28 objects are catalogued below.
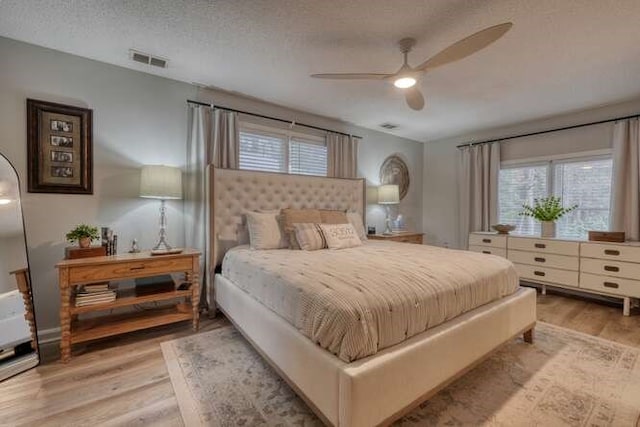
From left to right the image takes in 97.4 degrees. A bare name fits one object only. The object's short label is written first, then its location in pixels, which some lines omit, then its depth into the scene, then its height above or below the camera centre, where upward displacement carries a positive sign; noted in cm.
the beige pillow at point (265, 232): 291 -25
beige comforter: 133 -48
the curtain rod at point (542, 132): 349 +114
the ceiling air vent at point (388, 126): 452 +136
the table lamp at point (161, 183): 255 +22
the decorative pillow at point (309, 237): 285 -29
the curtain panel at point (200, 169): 304 +42
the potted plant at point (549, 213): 385 -4
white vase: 385 -25
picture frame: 237 +51
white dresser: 308 -64
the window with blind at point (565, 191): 373 +29
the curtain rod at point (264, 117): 312 +116
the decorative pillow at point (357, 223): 366 -19
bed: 127 -71
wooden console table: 207 -76
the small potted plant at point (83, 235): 230 -24
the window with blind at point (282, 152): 356 +76
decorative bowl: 415 -27
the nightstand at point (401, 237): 428 -44
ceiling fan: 166 +102
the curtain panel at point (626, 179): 334 +39
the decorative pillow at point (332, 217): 330 -10
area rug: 153 -114
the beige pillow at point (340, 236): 295 -30
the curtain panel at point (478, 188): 456 +37
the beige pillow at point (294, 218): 295 -11
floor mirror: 204 -61
